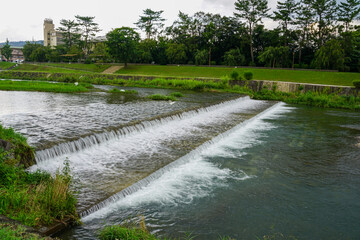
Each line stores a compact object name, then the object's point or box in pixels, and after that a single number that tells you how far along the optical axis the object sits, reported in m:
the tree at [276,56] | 46.62
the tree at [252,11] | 51.97
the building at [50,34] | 109.00
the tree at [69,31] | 69.25
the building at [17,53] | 127.95
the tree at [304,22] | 48.66
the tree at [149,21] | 66.50
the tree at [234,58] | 49.78
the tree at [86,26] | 70.69
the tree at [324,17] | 48.41
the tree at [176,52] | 54.12
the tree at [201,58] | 51.78
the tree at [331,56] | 40.06
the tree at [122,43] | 50.28
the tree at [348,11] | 47.97
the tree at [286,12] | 49.84
